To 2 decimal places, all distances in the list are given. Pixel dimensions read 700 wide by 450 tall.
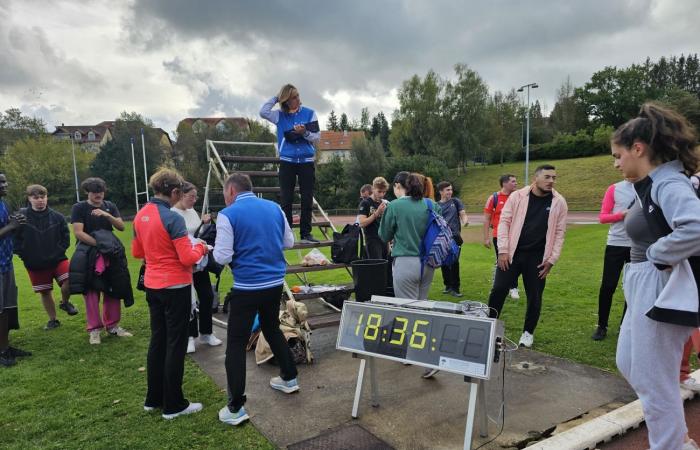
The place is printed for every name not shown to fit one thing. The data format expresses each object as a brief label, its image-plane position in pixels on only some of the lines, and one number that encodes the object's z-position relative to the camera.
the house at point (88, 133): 81.57
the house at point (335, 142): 80.23
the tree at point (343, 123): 109.38
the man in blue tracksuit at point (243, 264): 3.61
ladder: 5.94
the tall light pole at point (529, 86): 32.20
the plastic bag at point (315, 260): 6.05
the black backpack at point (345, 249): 6.02
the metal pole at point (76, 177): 50.33
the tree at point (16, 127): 64.38
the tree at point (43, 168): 50.59
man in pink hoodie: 4.97
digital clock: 2.92
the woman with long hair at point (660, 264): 2.16
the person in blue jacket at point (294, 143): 5.86
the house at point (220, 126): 50.47
